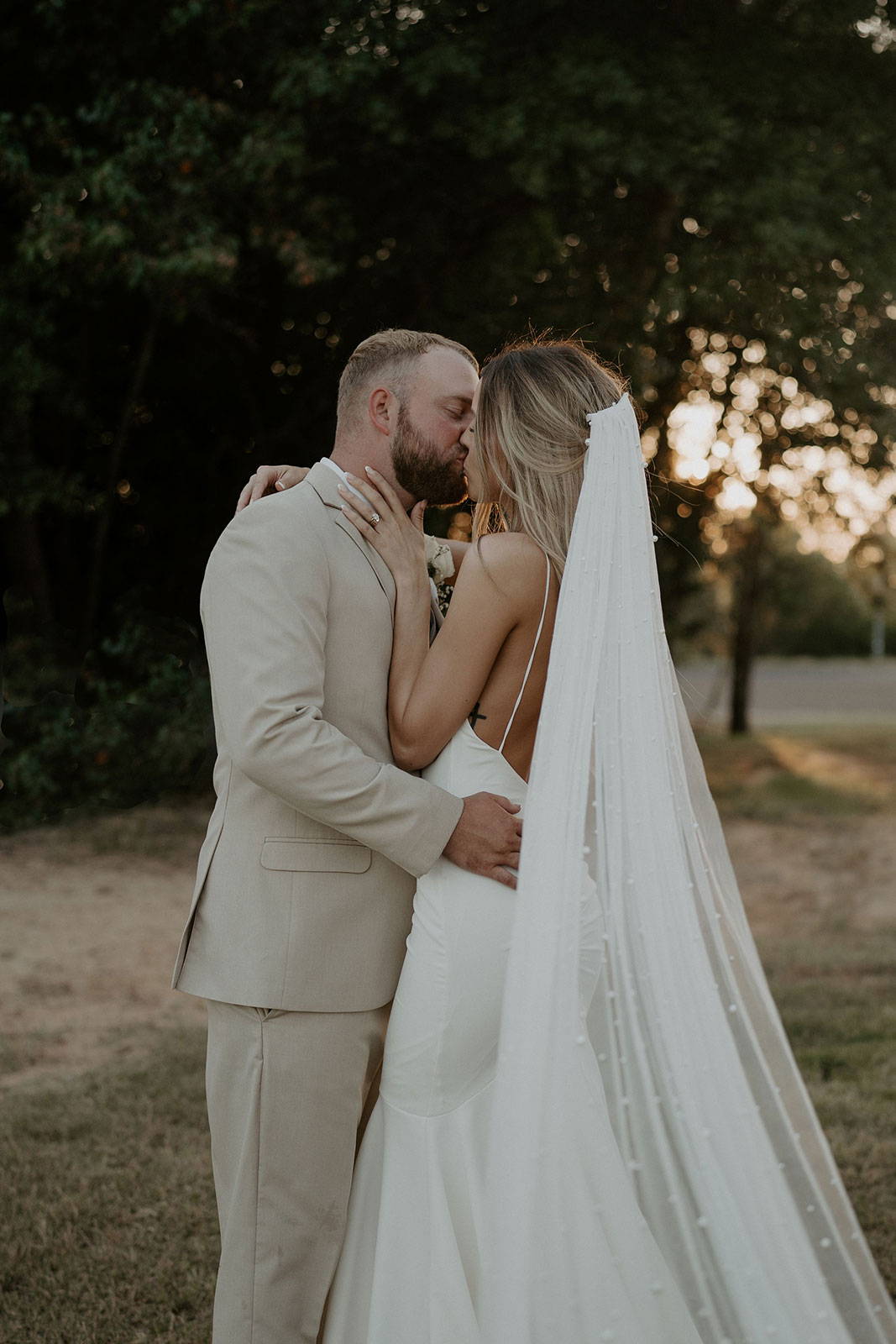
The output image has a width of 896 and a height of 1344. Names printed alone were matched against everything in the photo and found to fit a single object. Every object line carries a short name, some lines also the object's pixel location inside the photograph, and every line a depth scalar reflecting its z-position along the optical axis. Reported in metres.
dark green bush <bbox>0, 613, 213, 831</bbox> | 9.66
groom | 2.22
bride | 2.09
